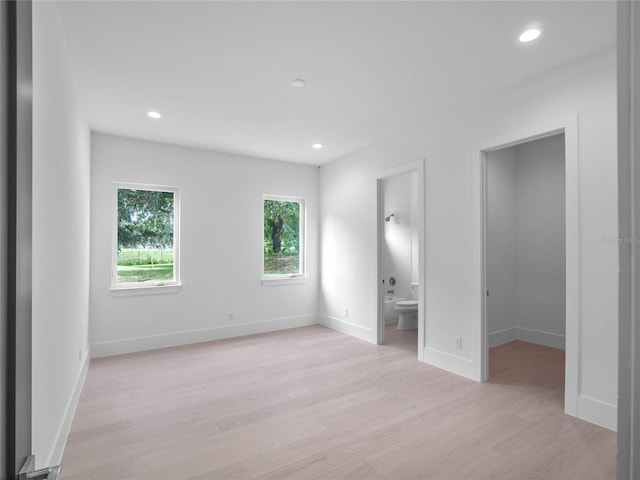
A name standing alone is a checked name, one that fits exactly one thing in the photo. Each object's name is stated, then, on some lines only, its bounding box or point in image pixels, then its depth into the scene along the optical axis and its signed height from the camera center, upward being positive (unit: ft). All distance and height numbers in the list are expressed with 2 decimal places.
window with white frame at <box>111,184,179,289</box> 14.79 +0.20
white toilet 17.46 -3.67
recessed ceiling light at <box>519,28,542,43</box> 7.56 +4.63
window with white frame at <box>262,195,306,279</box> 18.48 +0.25
